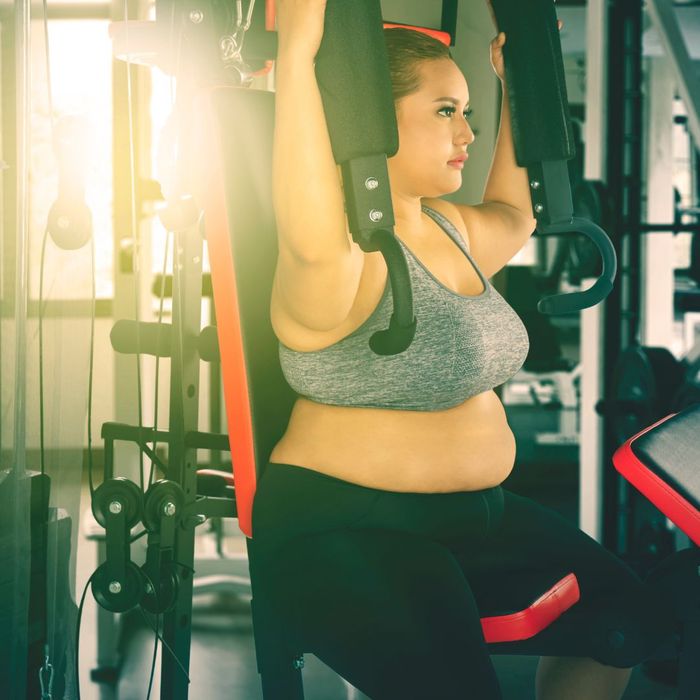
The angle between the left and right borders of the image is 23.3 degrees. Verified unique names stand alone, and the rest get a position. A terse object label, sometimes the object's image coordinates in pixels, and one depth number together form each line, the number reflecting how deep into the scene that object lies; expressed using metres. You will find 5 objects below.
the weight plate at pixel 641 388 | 4.56
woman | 2.61
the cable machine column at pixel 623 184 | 5.05
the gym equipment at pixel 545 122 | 2.89
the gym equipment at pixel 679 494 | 2.68
